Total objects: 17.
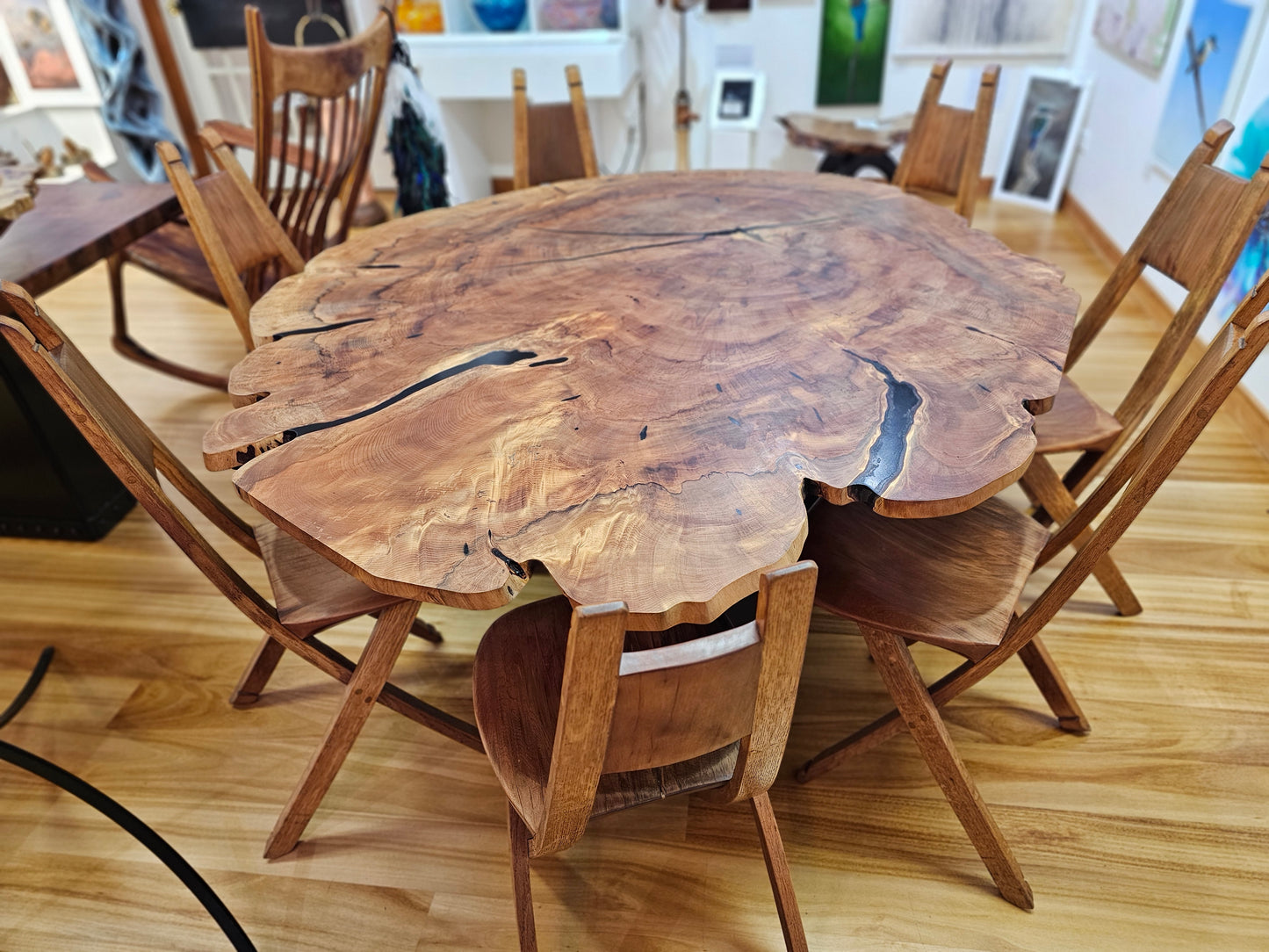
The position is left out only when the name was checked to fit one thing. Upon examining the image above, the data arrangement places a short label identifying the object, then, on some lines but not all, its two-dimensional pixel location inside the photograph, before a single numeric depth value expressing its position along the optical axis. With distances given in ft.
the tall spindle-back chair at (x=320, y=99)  6.63
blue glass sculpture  12.12
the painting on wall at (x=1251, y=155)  7.59
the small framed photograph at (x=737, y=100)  11.80
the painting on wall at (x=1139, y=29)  9.76
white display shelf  11.52
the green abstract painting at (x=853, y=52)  12.20
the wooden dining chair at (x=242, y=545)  3.56
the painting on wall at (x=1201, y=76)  8.36
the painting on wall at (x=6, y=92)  12.76
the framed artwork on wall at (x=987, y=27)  12.01
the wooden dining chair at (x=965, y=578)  3.63
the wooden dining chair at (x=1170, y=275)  4.91
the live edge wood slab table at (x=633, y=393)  3.18
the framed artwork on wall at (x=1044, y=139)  12.18
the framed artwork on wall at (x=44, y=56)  12.70
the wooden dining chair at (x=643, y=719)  2.58
